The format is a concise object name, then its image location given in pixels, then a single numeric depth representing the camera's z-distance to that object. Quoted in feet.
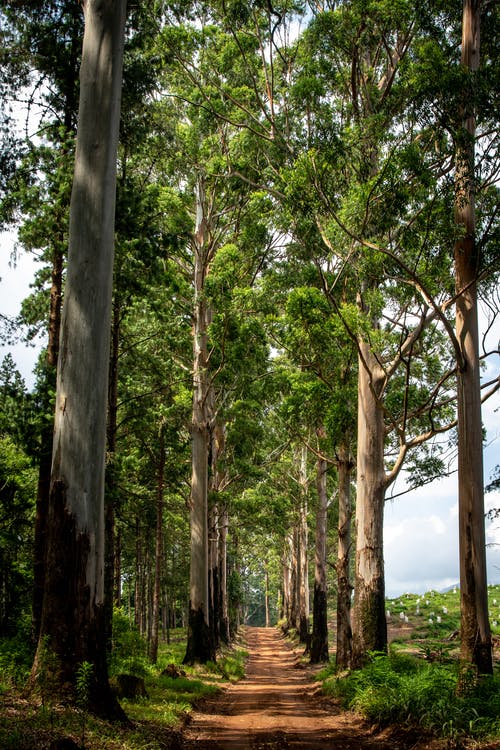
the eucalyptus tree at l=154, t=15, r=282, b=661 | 52.60
